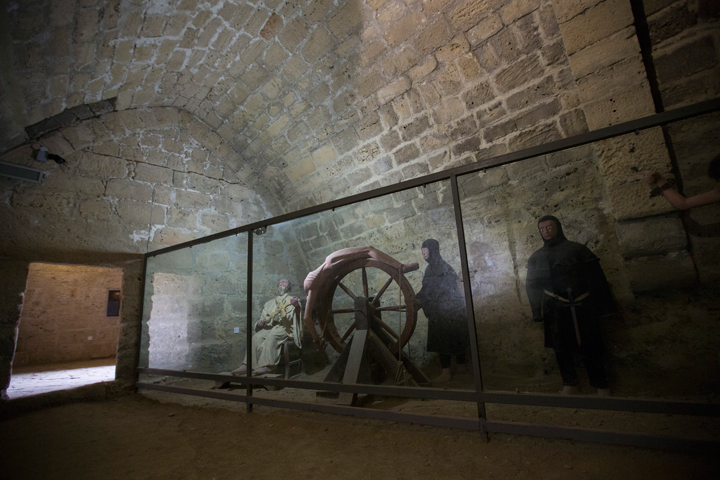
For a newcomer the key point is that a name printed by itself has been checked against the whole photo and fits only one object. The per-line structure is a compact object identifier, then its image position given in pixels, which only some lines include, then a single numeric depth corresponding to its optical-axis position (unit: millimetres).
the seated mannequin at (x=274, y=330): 2939
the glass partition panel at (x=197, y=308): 3287
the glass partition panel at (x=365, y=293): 2430
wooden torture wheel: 2680
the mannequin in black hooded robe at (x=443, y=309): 2256
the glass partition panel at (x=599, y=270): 1856
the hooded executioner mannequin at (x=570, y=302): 2055
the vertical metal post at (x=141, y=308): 4191
